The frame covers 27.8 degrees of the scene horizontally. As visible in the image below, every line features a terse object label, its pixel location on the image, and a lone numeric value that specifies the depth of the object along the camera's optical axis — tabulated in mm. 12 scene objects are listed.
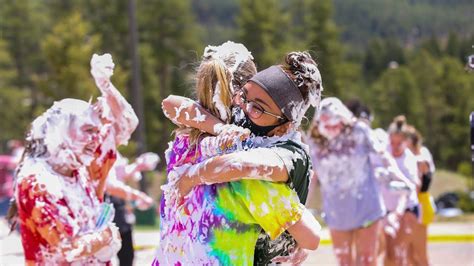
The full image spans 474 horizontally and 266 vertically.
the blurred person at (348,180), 7172
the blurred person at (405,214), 8336
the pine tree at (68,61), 24859
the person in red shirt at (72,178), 4094
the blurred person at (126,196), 5973
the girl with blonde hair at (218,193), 2848
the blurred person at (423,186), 8664
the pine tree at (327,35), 32594
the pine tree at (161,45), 33750
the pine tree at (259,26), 31312
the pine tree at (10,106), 31469
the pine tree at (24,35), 32781
